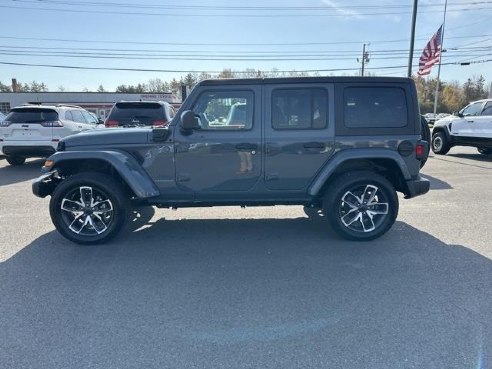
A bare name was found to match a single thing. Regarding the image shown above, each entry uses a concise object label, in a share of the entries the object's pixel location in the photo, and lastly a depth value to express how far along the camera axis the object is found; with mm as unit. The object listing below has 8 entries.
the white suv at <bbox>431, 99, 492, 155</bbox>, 11703
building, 44312
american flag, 20531
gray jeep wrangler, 4492
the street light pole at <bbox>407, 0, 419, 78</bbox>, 16047
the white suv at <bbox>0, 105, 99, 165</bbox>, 9891
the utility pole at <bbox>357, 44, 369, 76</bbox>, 51169
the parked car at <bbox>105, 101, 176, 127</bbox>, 9570
